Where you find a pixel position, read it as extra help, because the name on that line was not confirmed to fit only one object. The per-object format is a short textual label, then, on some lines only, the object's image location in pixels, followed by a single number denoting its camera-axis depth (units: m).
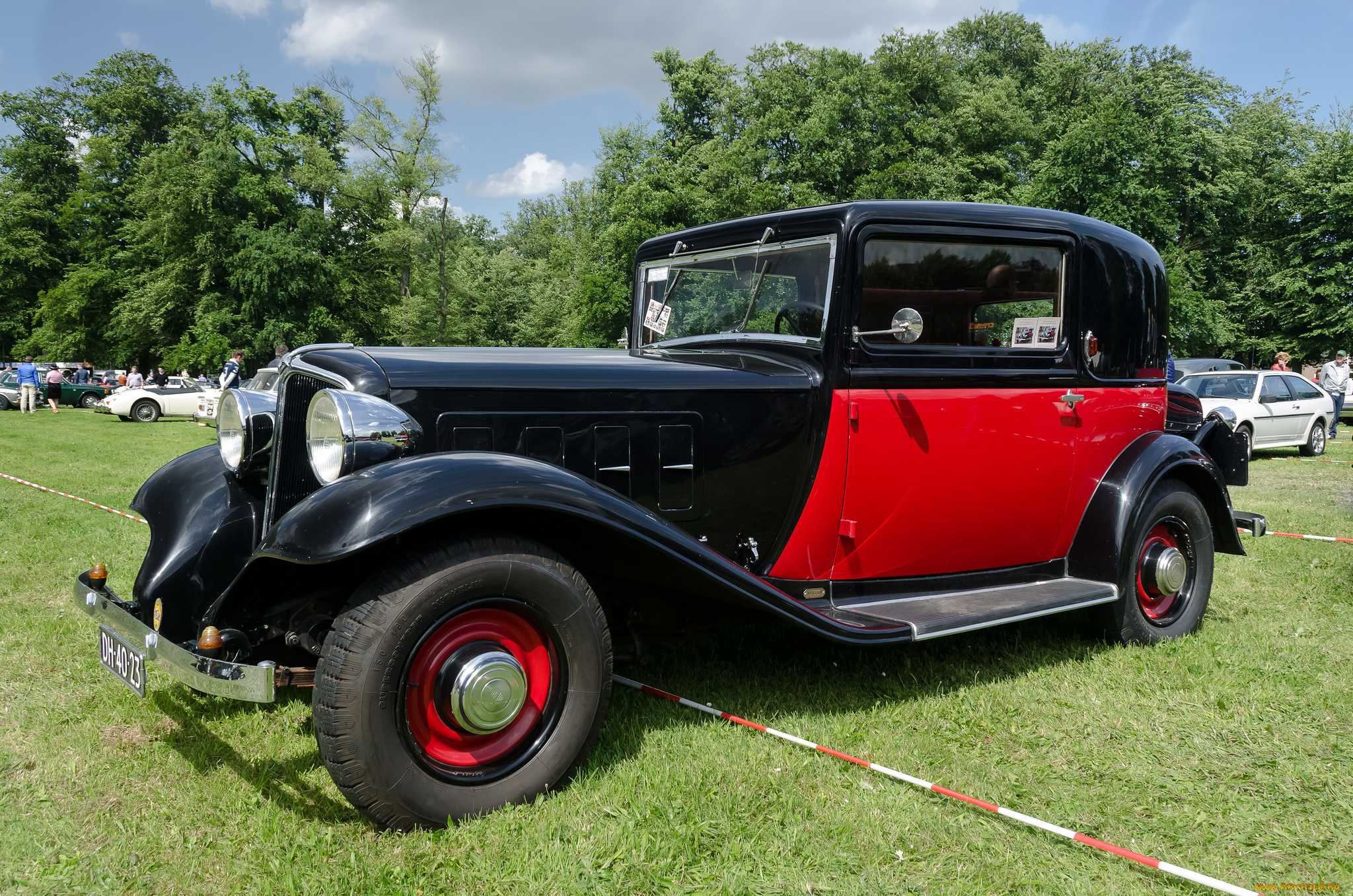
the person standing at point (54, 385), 25.89
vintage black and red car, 2.48
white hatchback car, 14.01
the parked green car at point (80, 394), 28.33
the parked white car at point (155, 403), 21.56
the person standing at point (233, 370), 15.24
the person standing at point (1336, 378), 17.19
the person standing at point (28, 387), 24.19
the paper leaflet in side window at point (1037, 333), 3.98
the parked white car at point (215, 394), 11.19
